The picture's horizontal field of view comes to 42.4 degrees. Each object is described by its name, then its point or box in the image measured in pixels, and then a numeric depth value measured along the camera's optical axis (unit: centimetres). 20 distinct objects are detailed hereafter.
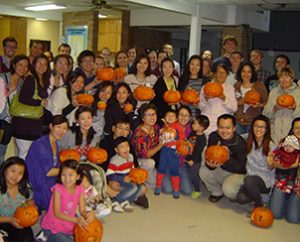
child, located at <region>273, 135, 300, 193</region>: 372
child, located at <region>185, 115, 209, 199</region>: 441
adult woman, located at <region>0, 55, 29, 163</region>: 378
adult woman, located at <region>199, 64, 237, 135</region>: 459
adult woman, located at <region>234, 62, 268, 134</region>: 466
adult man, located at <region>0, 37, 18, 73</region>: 513
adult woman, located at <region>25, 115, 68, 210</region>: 332
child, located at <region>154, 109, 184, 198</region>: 431
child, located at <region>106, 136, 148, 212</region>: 384
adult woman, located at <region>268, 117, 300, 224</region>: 377
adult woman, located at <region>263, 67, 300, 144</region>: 434
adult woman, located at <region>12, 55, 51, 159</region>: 384
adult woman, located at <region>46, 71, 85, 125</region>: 419
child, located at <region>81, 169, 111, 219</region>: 318
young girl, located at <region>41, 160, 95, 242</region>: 282
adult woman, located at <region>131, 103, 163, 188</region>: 432
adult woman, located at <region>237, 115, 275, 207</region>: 388
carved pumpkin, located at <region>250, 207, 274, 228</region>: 356
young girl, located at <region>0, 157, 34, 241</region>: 284
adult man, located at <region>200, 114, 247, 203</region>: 406
